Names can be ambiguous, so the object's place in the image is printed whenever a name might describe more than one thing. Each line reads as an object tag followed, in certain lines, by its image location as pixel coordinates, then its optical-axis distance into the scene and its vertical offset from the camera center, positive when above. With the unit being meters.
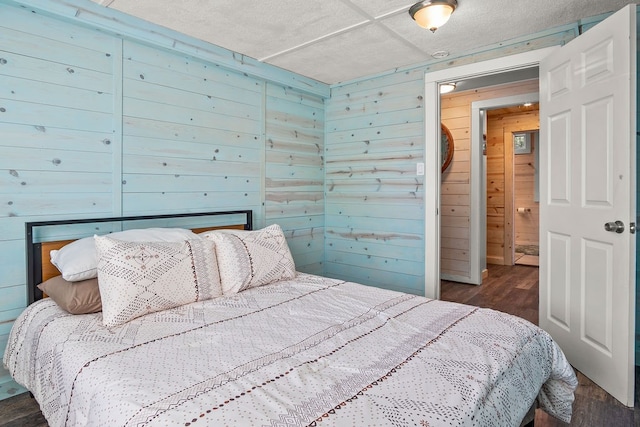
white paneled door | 1.99 +0.06
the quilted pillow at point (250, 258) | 2.30 -0.30
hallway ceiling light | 3.94 +1.31
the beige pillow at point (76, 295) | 1.84 -0.41
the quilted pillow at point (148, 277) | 1.77 -0.33
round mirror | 4.94 +0.83
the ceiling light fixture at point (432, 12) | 2.16 +1.15
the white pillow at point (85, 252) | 1.91 -0.22
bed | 1.08 -0.54
